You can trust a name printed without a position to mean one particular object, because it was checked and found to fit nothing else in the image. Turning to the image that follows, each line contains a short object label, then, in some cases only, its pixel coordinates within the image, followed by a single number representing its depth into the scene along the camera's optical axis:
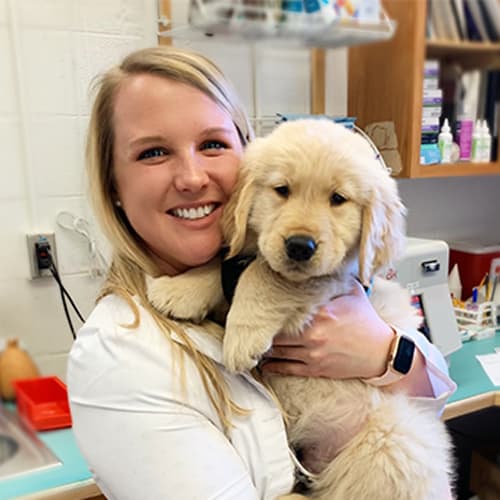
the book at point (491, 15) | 1.11
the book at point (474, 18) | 1.10
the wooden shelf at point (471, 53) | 1.20
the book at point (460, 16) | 1.10
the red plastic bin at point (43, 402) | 1.05
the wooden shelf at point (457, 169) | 2.00
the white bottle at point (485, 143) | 1.94
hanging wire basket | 1.58
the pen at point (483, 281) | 2.38
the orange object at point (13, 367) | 0.96
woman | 0.80
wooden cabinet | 1.46
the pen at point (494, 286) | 2.37
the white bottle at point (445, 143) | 1.95
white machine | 1.84
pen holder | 2.23
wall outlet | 1.72
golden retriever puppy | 0.93
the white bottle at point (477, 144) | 1.92
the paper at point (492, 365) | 1.80
